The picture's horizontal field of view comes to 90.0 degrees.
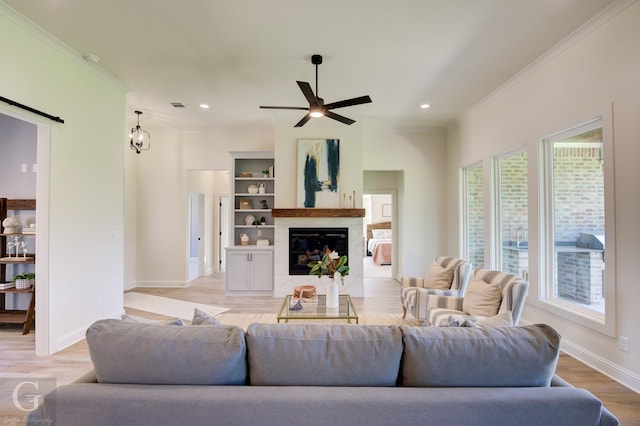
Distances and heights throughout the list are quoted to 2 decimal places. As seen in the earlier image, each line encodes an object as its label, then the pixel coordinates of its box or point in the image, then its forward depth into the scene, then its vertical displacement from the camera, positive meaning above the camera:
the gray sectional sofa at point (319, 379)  1.17 -0.63
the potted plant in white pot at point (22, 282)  3.81 -0.74
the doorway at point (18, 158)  4.05 +0.79
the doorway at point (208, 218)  7.18 +0.04
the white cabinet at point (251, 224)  5.74 -0.08
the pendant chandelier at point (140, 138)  5.27 +1.50
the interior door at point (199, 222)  7.36 -0.06
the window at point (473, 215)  5.34 +0.07
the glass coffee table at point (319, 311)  3.02 -0.93
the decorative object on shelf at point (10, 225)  3.90 -0.06
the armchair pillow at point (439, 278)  3.82 -0.72
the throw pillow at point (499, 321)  1.89 -0.62
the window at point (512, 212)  4.16 +0.10
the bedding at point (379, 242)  8.95 -0.68
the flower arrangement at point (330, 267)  3.42 -0.51
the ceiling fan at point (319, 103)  3.29 +1.25
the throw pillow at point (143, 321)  1.50 -0.49
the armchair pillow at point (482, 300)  2.79 -0.72
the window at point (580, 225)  2.84 -0.06
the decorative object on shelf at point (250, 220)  6.24 -0.01
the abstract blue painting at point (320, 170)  5.57 +0.86
